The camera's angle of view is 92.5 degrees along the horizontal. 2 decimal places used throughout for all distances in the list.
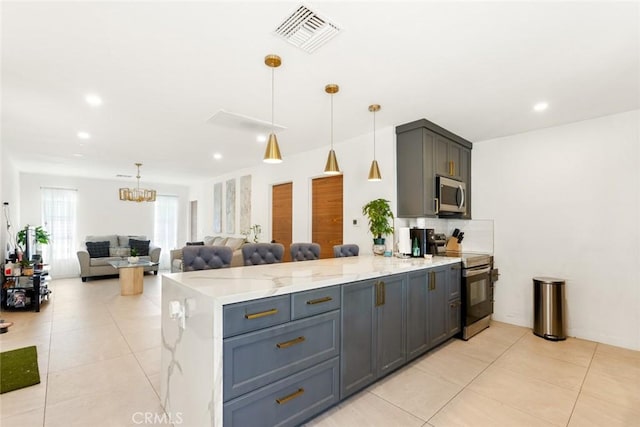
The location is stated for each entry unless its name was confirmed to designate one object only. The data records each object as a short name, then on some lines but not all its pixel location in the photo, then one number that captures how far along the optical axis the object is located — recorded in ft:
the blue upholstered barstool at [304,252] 11.50
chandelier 21.23
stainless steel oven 11.67
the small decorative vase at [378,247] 12.72
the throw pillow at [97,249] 24.48
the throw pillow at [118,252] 25.38
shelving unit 15.24
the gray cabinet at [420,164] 12.30
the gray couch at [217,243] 21.77
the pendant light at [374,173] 11.62
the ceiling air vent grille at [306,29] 6.22
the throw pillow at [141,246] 26.11
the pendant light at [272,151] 8.39
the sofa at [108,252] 23.31
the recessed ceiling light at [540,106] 10.58
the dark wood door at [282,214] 18.93
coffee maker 11.82
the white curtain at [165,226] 30.63
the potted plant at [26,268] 15.65
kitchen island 5.16
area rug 8.15
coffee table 18.65
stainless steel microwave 12.89
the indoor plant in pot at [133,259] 19.82
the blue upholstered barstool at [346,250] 12.41
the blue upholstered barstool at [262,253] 10.30
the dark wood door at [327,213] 15.83
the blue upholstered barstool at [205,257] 8.98
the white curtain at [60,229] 25.32
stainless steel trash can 11.87
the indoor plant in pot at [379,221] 12.72
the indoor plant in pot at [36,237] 19.44
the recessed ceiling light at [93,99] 10.16
